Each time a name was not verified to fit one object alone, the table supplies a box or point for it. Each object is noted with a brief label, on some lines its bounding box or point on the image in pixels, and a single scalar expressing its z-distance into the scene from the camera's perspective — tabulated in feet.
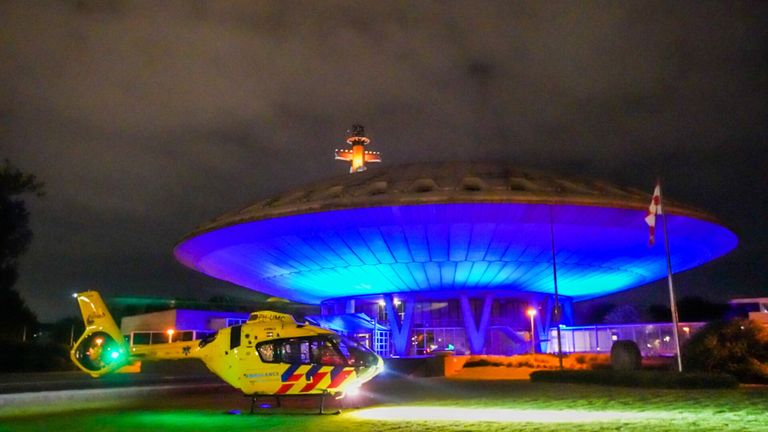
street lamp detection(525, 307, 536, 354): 150.16
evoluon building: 114.93
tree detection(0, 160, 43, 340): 153.48
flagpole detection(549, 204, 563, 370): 115.55
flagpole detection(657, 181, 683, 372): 78.61
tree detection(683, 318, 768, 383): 85.61
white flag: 86.58
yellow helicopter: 56.75
